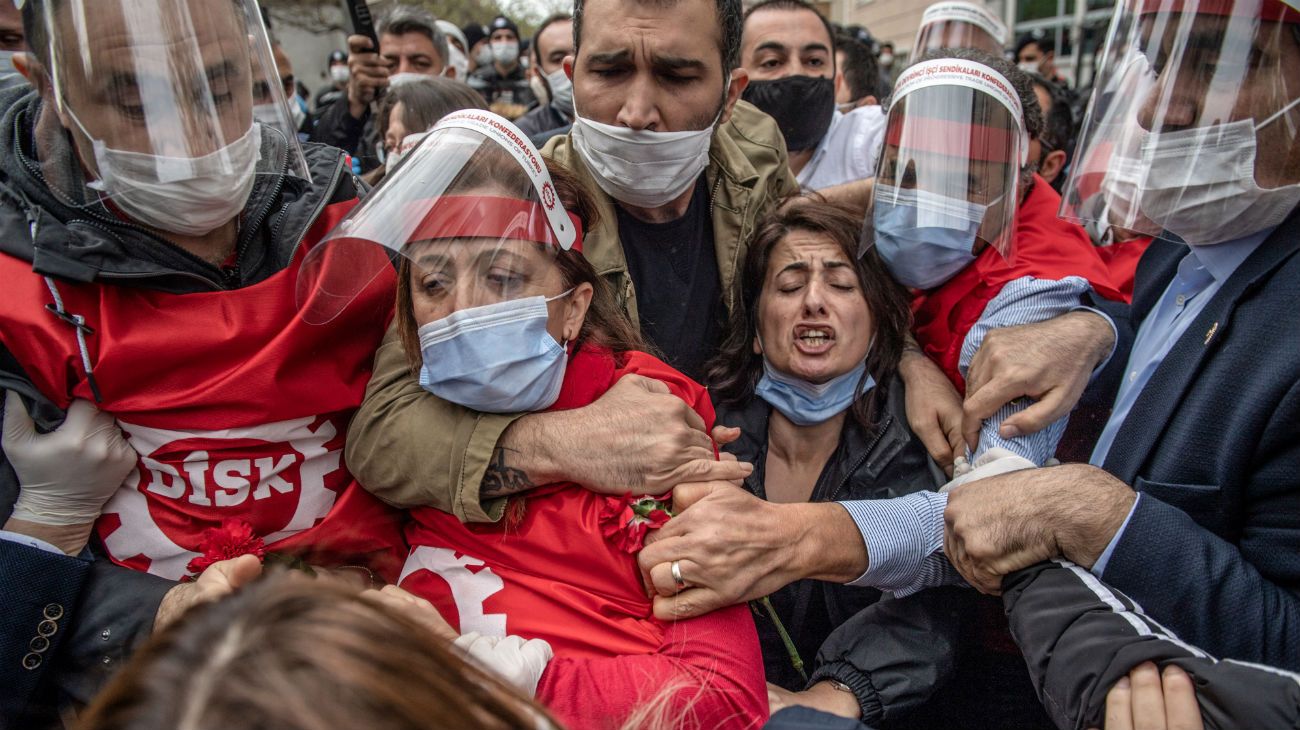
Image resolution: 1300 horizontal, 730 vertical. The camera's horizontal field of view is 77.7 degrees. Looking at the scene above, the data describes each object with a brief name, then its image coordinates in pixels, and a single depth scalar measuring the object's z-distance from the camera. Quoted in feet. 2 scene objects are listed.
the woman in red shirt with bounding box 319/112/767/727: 2.01
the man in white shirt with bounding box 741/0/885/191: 4.68
